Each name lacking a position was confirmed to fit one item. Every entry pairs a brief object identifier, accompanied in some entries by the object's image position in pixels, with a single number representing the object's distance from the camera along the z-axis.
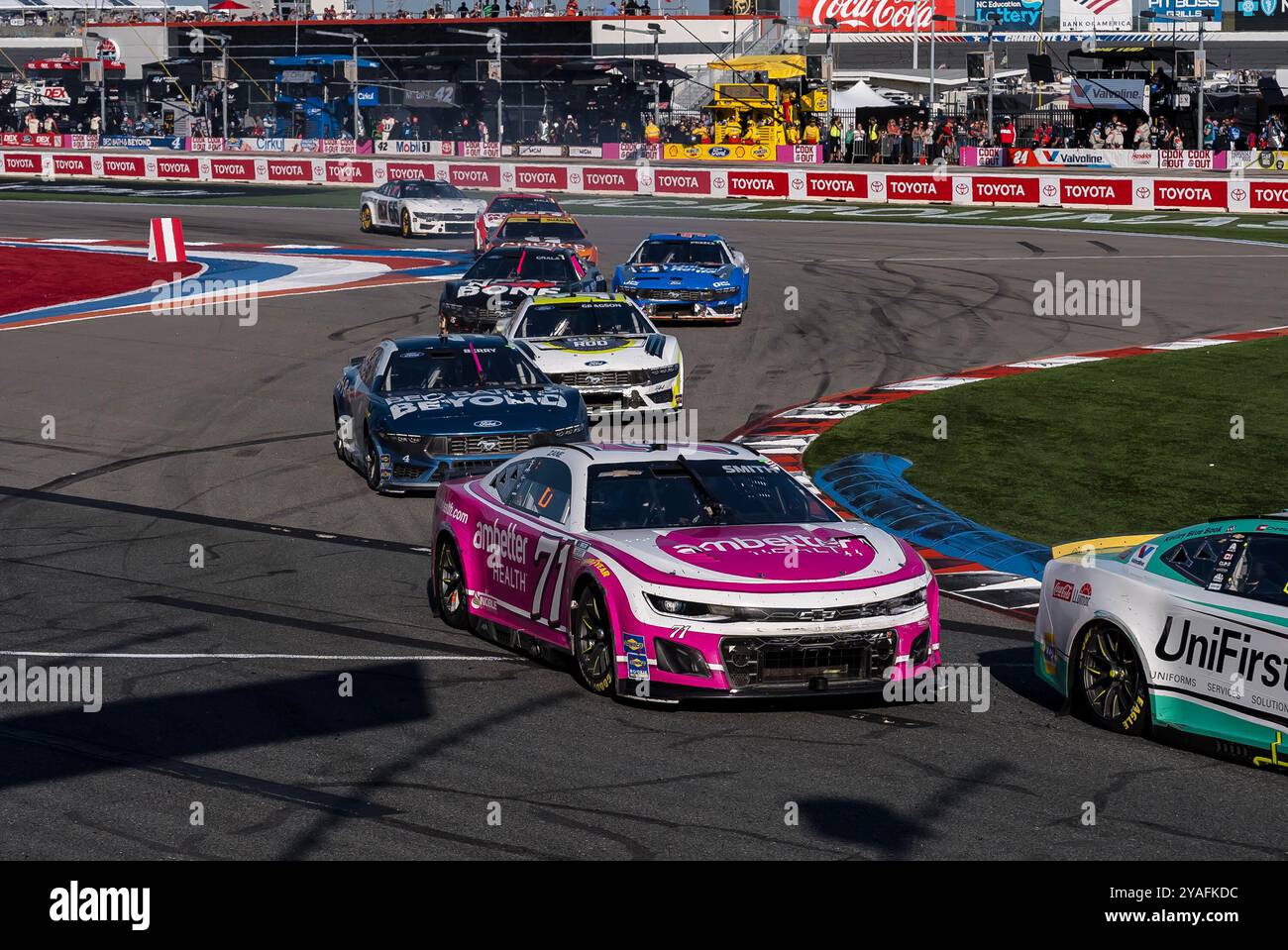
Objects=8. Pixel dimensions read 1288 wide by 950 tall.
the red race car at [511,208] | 36.09
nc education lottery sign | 112.38
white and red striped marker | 35.34
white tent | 67.12
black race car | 24.53
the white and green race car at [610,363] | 18.89
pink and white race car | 8.91
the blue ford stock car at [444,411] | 15.44
